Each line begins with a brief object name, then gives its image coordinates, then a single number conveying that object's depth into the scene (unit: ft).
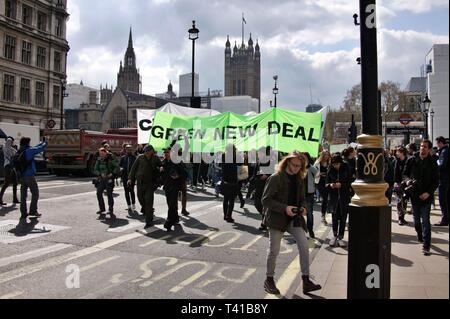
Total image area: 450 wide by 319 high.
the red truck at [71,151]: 77.77
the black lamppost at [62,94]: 139.44
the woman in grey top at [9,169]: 42.39
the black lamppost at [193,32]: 73.72
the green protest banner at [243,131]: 36.58
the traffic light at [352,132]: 81.60
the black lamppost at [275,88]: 113.45
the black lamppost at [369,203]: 13.34
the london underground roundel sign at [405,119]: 82.03
